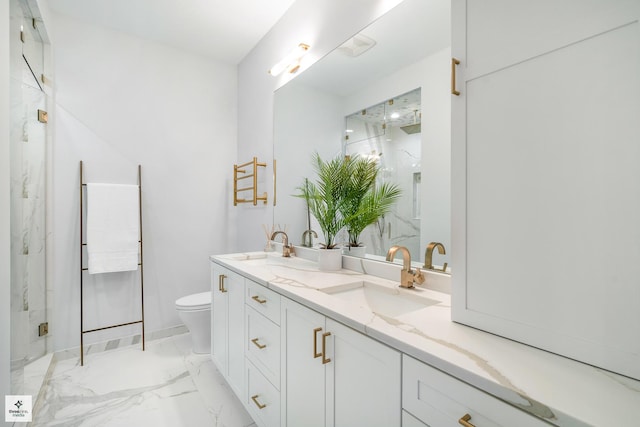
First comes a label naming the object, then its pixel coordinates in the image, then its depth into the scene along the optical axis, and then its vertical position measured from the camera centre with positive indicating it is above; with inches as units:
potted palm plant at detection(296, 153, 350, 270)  67.7 +1.3
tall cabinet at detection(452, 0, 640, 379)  25.0 +3.8
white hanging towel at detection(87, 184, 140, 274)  91.9 -4.7
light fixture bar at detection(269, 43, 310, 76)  82.2 +43.8
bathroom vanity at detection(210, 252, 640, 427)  22.7 -14.8
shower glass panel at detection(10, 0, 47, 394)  55.9 +3.6
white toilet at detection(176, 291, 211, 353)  91.1 -32.7
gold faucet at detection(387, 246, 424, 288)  50.7 -10.5
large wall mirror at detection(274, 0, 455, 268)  50.0 +21.0
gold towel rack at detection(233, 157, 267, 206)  101.3 +12.9
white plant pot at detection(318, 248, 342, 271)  67.3 -10.5
